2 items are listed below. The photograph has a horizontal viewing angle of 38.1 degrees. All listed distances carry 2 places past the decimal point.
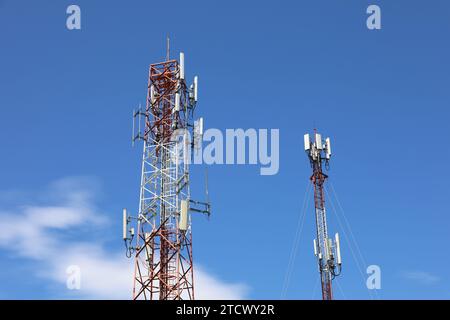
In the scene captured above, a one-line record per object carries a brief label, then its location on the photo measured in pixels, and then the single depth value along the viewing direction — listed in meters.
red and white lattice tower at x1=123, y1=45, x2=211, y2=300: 57.25
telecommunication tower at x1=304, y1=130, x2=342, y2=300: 63.88
